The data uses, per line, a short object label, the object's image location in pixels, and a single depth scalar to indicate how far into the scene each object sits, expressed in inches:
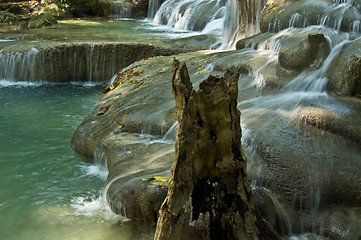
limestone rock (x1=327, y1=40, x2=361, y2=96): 196.1
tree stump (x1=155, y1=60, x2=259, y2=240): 118.8
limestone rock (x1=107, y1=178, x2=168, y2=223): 159.9
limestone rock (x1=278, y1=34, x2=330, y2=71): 222.1
